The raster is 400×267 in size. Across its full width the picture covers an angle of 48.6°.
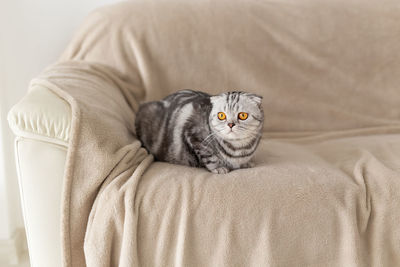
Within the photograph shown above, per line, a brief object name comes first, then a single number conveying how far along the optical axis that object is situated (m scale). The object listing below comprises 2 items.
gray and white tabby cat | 1.61
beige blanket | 1.43
